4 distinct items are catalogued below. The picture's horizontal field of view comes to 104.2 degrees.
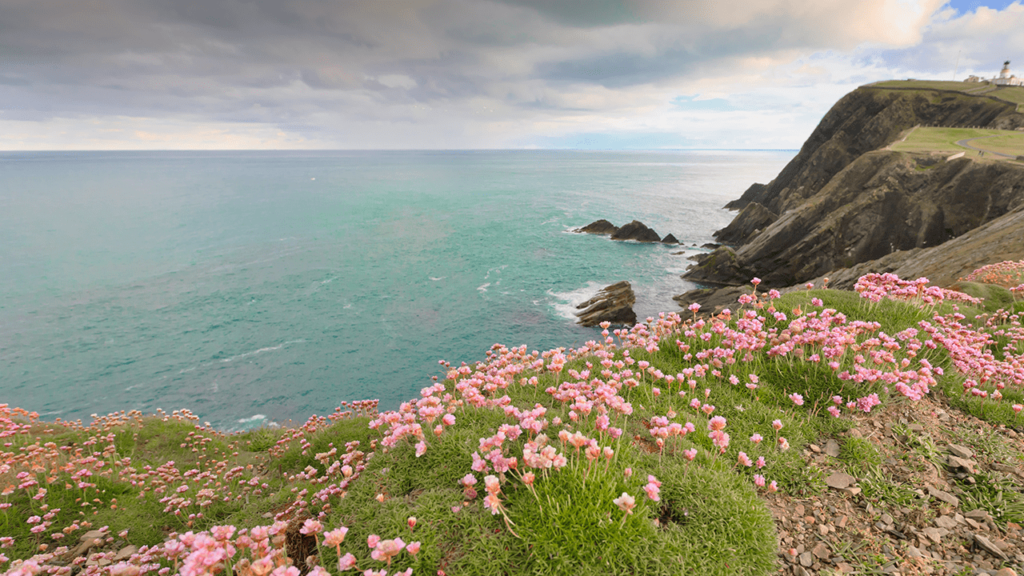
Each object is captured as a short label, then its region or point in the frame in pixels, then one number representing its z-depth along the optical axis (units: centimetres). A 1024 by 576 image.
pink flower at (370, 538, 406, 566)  307
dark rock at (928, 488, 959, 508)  462
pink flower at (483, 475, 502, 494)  331
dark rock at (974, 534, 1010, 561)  397
